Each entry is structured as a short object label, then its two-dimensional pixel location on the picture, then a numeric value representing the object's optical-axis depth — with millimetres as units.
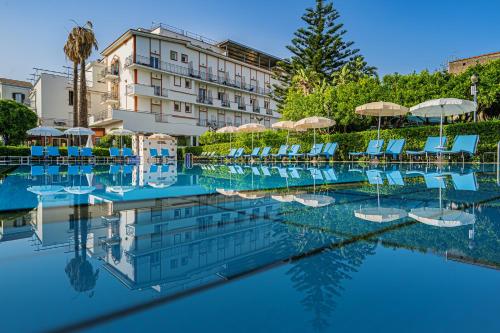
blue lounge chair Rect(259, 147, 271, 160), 17078
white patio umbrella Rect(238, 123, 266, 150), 18078
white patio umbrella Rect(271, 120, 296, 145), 16078
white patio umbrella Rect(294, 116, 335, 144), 14195
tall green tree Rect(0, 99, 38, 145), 25312
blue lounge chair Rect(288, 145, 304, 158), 15508
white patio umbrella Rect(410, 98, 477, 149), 10102
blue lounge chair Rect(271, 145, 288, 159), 16269
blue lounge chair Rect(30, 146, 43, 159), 17398
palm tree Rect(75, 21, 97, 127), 24438
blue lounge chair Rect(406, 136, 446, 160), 11344
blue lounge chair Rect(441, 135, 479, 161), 10188
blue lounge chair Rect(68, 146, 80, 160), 17642
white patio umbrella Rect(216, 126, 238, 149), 19241
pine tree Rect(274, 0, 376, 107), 25938
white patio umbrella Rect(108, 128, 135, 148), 21516
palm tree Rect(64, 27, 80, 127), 25109
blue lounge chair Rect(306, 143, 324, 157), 14802
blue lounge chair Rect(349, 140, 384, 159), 12477
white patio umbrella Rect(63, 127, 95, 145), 19191
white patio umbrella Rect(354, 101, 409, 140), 11773
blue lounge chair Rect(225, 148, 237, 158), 19156
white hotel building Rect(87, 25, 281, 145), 29859
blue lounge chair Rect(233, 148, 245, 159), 18641
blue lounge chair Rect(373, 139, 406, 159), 12055
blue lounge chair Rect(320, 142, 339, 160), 14156
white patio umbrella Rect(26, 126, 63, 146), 18956
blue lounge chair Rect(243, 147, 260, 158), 17723
